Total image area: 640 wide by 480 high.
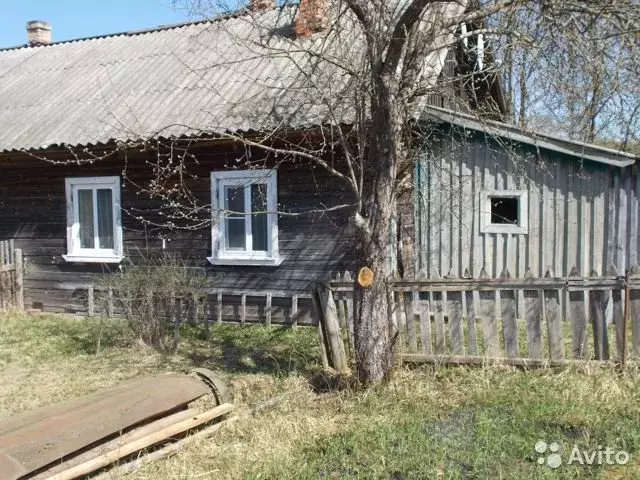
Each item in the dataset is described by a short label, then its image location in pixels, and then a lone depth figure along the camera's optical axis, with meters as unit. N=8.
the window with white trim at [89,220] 10.08
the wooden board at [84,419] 3.46
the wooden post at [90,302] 9.93
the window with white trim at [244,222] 8.84
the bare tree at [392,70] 4.92
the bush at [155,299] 7.37
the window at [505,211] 8.35
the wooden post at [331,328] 5.87
